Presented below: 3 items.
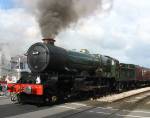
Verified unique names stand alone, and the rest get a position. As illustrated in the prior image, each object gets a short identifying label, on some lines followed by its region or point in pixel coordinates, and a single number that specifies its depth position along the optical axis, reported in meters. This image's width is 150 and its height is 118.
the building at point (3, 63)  25.76
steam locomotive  9.64
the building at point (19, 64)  18.22
